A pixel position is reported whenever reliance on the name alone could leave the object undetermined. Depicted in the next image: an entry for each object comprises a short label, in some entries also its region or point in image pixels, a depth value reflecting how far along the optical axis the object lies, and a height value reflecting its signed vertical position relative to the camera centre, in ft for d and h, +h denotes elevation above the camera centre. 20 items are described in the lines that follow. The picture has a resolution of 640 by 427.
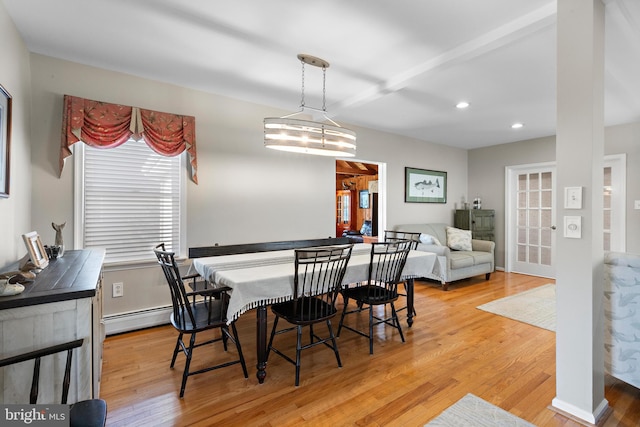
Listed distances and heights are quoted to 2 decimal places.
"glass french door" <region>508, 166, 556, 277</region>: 17.30 -0.42
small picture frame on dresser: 5.63 -0.73
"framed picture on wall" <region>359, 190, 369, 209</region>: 29.76 +1.41
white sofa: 14.78 -2.10
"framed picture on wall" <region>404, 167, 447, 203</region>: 17.56 +1.66
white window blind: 9.29 +0.40
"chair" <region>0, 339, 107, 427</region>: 3.39 -2.21
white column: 5.47 +0.13
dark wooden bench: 10.78 -1.27
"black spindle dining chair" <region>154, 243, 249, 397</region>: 6.47 -2.32
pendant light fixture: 8.23 +2.15
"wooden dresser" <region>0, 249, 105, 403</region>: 3.85 -1.54
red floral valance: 8.67 +2.60
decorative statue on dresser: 7.17 -0.63
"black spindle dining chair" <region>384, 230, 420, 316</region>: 16.15 -1.17
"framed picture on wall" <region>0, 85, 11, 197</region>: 5.96 +1.47
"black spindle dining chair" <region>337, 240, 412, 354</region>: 8.71 -1.93
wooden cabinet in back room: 18.89 -0.56
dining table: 6.70 -1.56
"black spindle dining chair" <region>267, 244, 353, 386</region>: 7.01 -1.89
